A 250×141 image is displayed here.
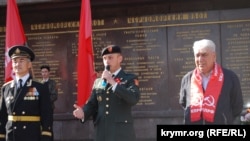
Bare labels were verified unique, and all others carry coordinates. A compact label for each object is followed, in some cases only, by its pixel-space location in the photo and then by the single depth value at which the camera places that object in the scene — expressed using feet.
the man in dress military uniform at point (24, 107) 16.58
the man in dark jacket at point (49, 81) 30.09
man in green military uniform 16.02
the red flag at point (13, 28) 28.45
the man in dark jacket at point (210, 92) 14.92
